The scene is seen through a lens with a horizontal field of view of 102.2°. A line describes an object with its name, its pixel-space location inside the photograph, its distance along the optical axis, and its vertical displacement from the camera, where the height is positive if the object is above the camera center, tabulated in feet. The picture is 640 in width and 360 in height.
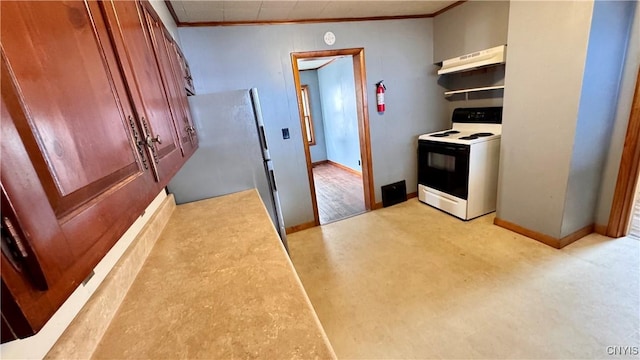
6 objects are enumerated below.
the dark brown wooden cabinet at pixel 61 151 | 1.01 -0.06
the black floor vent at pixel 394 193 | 11.51 -4.13
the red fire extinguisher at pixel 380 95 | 10.20 +0.18
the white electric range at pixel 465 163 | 8.91 -2.59
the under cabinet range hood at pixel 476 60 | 8.12 +0.89
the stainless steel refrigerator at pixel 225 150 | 6.28 -0.77
